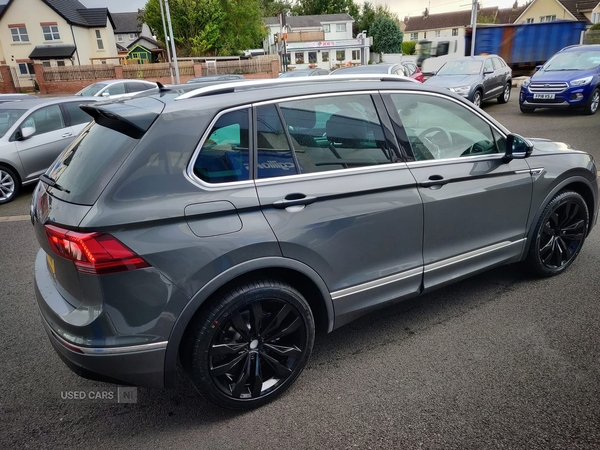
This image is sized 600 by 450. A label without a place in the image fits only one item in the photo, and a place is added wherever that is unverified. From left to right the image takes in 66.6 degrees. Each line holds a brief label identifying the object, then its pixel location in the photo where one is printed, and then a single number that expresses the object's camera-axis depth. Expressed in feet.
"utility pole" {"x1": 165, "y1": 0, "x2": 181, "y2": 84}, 97.43
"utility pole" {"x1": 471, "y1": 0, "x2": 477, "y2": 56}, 78.07
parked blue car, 39.88
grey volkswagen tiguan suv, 7.35
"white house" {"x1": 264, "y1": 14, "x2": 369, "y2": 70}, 207.72
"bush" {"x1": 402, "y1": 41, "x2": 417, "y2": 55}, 215.10
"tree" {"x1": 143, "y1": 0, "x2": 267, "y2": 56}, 136.26
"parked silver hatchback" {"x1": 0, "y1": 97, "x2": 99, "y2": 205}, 24.95
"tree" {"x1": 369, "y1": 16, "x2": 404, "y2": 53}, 220.23
